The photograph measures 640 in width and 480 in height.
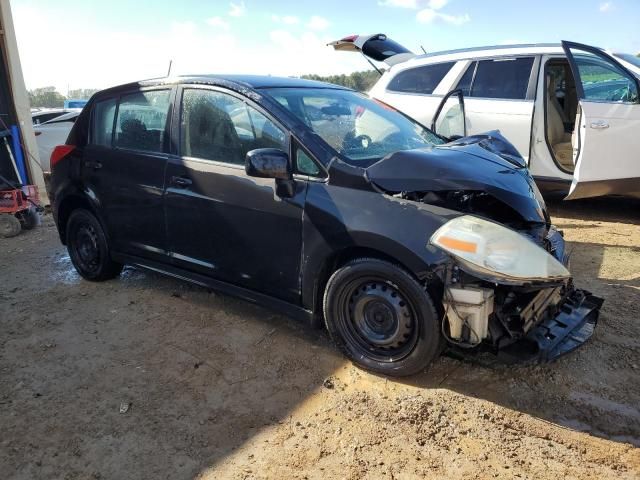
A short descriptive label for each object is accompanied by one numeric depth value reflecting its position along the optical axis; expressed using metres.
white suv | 5.60
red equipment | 6.65
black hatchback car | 2.67
